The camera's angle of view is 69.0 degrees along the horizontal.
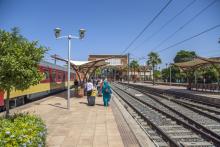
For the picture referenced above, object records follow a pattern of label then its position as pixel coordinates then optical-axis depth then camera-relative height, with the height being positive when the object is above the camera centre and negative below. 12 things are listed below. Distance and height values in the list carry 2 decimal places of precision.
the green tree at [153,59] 43.82 +4.91
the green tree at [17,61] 4.29 +0.45
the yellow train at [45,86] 9.33 -0.74
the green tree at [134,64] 61.17 +4.82
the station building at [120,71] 58.66 +2.25
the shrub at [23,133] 2.74 -1.04
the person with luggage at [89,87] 9.87 -0.61
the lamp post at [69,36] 9.20 +2.66
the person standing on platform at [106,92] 9.49 -0.88
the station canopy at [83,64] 14.89 +1.29
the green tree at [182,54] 57.73 +8.16
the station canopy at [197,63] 16.93 +1.61
